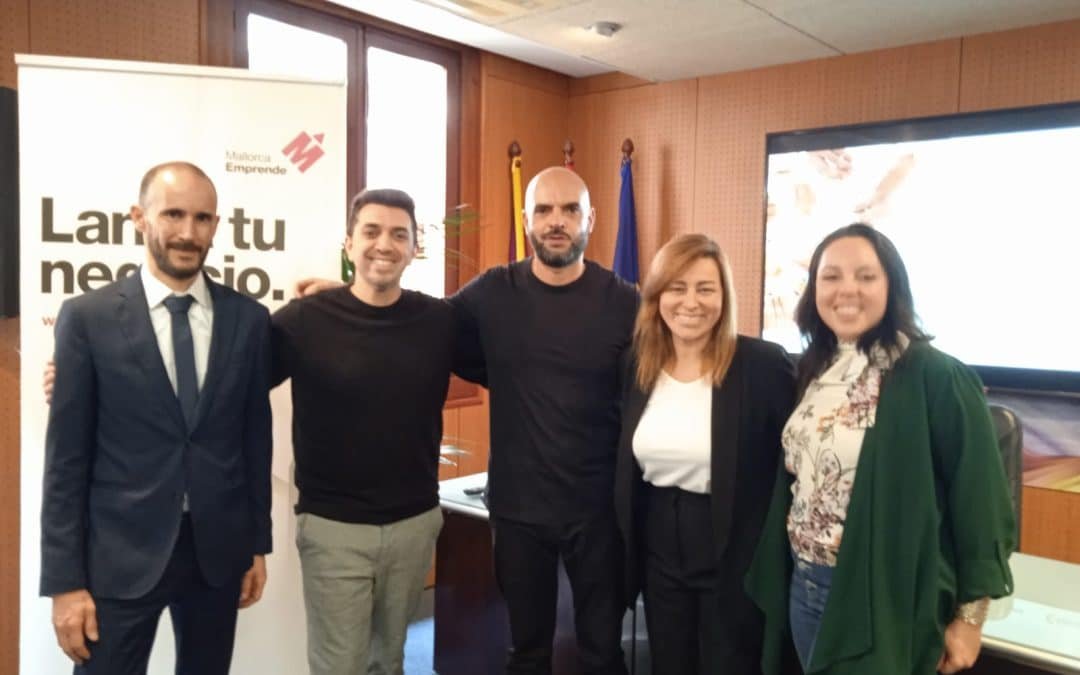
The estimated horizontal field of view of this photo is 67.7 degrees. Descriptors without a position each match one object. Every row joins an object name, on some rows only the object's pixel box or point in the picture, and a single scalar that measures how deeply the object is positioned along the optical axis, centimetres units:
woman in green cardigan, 151
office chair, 211
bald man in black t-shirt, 208
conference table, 167
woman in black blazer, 182
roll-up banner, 239
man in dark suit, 164
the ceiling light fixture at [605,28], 345
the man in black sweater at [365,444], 199
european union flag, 463
